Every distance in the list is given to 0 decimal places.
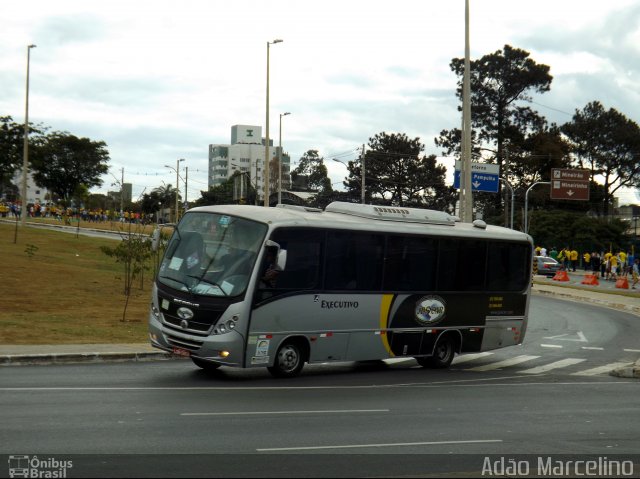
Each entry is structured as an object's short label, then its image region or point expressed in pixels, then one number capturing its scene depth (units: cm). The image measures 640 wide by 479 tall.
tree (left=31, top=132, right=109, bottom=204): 10031
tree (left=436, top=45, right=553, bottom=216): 9150
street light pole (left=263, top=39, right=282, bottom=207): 4218
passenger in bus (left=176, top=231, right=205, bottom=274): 1577
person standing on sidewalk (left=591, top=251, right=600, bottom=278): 6894
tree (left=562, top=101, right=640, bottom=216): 10550
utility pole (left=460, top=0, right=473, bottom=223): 3108
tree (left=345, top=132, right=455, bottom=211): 8275
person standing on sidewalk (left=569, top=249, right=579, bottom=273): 7356
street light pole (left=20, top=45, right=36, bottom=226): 5432
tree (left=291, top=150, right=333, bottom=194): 12356
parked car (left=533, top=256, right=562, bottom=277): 6531
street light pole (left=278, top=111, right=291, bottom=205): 4974
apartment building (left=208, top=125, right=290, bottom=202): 17825
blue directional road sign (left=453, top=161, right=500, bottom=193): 3928
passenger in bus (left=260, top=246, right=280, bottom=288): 1566
